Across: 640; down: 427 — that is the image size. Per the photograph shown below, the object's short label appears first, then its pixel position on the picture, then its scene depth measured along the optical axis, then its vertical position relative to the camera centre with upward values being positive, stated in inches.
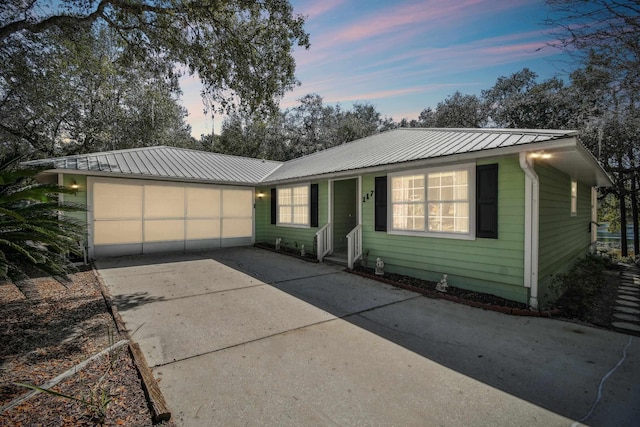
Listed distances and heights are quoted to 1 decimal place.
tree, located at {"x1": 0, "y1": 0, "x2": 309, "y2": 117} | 261.0 +168.0
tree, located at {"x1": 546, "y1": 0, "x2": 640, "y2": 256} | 160.7 +99.7
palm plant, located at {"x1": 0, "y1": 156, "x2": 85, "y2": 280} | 125.0 -11.5
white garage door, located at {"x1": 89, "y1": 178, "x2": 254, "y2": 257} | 348.2 -13.3
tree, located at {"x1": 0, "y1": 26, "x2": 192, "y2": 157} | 301.1 +159.3
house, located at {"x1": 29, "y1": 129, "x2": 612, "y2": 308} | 194.9 +5.0
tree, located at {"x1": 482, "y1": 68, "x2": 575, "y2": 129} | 640.4 +255.7
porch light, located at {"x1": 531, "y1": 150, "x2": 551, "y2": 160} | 180.7 +33.1
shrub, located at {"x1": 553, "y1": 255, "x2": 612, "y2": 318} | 194.7 -65.3
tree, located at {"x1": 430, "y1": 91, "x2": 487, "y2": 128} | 846.1 +278.8
